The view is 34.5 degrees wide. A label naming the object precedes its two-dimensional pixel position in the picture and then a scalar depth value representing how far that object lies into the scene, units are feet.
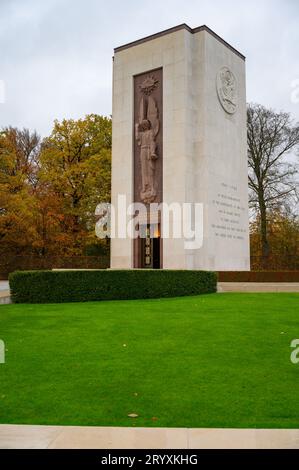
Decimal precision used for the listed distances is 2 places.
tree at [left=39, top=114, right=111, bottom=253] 125.29
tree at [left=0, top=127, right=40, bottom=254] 109.91
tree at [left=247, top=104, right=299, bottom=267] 128.57
